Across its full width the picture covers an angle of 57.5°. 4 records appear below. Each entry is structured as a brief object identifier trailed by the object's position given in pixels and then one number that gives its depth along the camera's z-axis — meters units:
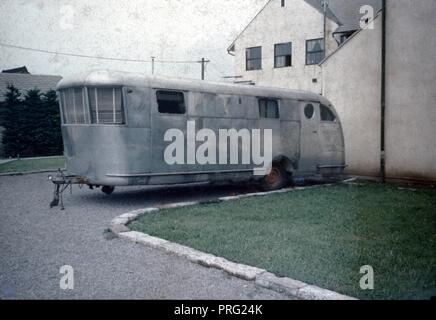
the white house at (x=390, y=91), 11.54
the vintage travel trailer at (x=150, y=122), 8.16
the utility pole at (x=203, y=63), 33.80
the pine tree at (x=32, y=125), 23.66
